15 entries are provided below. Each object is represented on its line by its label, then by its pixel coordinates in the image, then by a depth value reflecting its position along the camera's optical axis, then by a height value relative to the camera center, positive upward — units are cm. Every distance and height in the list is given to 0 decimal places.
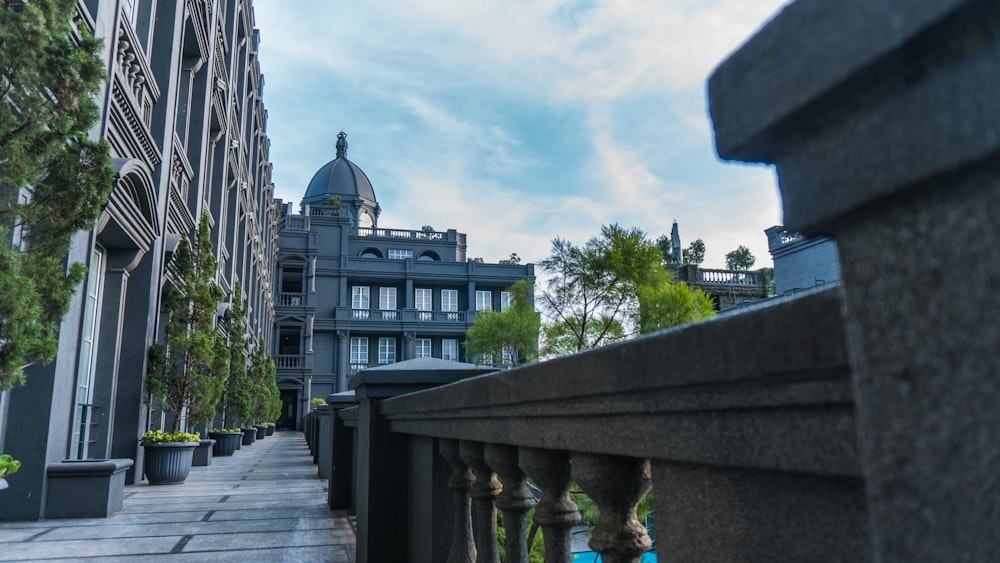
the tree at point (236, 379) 1509 +94
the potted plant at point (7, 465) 378 -22
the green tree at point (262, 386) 2157 +107
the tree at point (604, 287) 1452 +265
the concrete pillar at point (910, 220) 42 +12
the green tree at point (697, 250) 5747 +1334
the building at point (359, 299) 3819 +688
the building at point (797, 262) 2053 +454
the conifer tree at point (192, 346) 965 +107
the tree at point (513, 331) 1784 +216
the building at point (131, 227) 606 +247
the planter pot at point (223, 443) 1492 -51
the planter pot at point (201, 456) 1173 -60
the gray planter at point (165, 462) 883 -53
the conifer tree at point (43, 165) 398 +162
